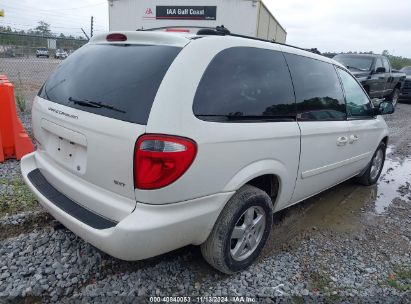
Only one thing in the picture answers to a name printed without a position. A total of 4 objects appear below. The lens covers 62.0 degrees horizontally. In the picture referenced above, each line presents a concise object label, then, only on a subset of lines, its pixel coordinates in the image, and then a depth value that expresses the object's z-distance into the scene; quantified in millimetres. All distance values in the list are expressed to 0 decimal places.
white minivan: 2049
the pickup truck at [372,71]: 10273
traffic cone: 4578
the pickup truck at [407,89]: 14877
